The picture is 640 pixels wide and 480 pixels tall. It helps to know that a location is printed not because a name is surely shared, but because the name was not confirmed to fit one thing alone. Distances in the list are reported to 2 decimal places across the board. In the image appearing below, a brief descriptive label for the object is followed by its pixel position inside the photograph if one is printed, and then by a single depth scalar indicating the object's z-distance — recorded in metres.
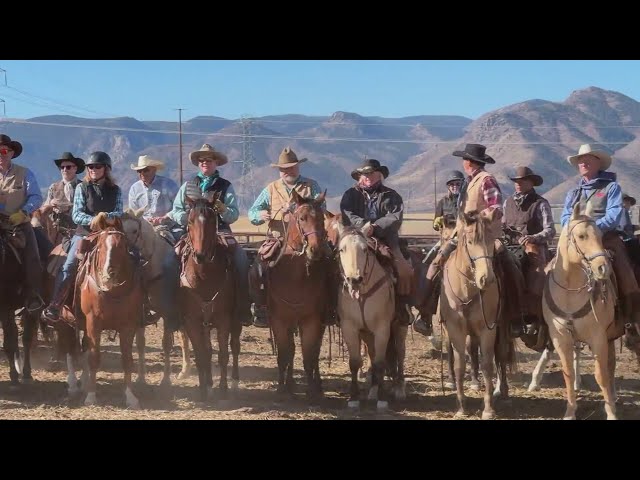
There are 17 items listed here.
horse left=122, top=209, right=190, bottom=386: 10.70
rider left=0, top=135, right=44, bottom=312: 11.41
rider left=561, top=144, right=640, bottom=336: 9.68
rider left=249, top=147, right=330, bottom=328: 10.96
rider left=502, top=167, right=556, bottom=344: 10.66
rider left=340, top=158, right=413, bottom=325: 10.72
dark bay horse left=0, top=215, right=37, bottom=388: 11.27
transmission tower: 183.00
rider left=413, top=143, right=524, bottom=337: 10.08
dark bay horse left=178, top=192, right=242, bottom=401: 10.12
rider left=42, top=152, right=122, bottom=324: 10.72
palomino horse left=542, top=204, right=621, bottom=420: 8.99
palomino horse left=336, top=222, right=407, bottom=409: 10.21
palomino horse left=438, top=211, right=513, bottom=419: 9.23
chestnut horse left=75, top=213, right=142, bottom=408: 9.84
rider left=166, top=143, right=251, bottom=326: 11.05
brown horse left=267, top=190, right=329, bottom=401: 10.35
